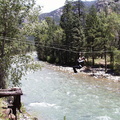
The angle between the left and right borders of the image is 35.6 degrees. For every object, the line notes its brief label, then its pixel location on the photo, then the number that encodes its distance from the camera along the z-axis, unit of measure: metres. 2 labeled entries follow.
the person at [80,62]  16.49
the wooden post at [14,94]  7.87
